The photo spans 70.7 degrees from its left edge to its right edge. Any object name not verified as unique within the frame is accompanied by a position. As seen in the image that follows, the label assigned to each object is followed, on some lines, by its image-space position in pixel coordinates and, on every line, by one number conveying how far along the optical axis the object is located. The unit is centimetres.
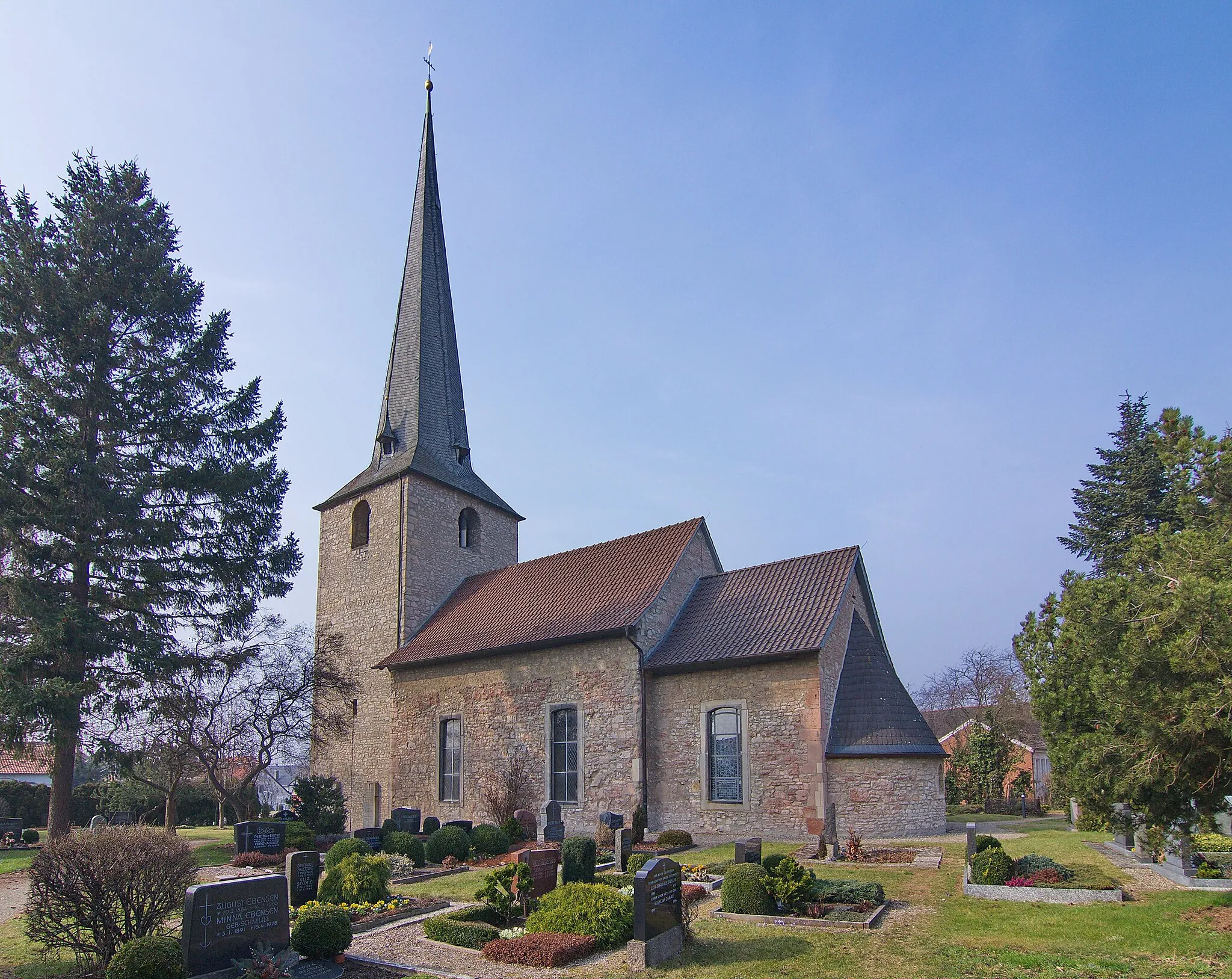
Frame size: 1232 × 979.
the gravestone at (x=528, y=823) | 1928
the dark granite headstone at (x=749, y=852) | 1191
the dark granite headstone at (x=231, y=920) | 745
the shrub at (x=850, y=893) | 1058
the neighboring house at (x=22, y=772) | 3709
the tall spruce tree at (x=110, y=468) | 1734
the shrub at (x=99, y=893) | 837
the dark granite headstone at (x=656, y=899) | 848
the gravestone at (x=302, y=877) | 1070
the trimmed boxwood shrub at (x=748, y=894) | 1023
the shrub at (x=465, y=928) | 955
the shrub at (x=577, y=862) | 1218
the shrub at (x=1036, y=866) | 1142
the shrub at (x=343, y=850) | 1388
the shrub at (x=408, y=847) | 1573
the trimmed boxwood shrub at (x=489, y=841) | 1677
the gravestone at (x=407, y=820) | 1908
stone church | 1775
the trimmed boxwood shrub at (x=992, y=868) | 1115
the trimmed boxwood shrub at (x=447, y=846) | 1625
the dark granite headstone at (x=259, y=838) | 1677
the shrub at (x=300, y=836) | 1797
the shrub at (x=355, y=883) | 1162
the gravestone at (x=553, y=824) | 1720
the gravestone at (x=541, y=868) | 1103
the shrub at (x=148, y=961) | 712
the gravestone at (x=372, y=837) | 1645
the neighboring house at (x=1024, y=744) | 3241
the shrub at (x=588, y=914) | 938
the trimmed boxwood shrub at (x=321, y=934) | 855
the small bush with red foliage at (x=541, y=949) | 876
